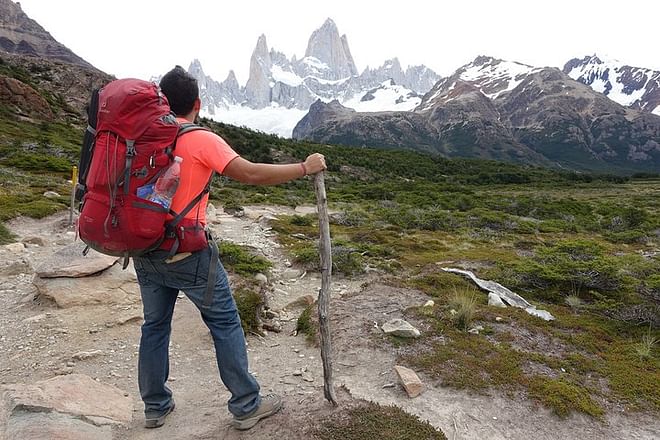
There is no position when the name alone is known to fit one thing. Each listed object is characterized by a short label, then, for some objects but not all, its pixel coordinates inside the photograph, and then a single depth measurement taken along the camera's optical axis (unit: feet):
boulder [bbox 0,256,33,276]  25.99
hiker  10.09
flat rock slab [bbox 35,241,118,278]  22.58
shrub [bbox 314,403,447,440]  11.38
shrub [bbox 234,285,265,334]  21.16
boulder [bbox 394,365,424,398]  15.29
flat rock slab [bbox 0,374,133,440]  10.98
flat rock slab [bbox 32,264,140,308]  21.59
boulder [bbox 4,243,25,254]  30.37
